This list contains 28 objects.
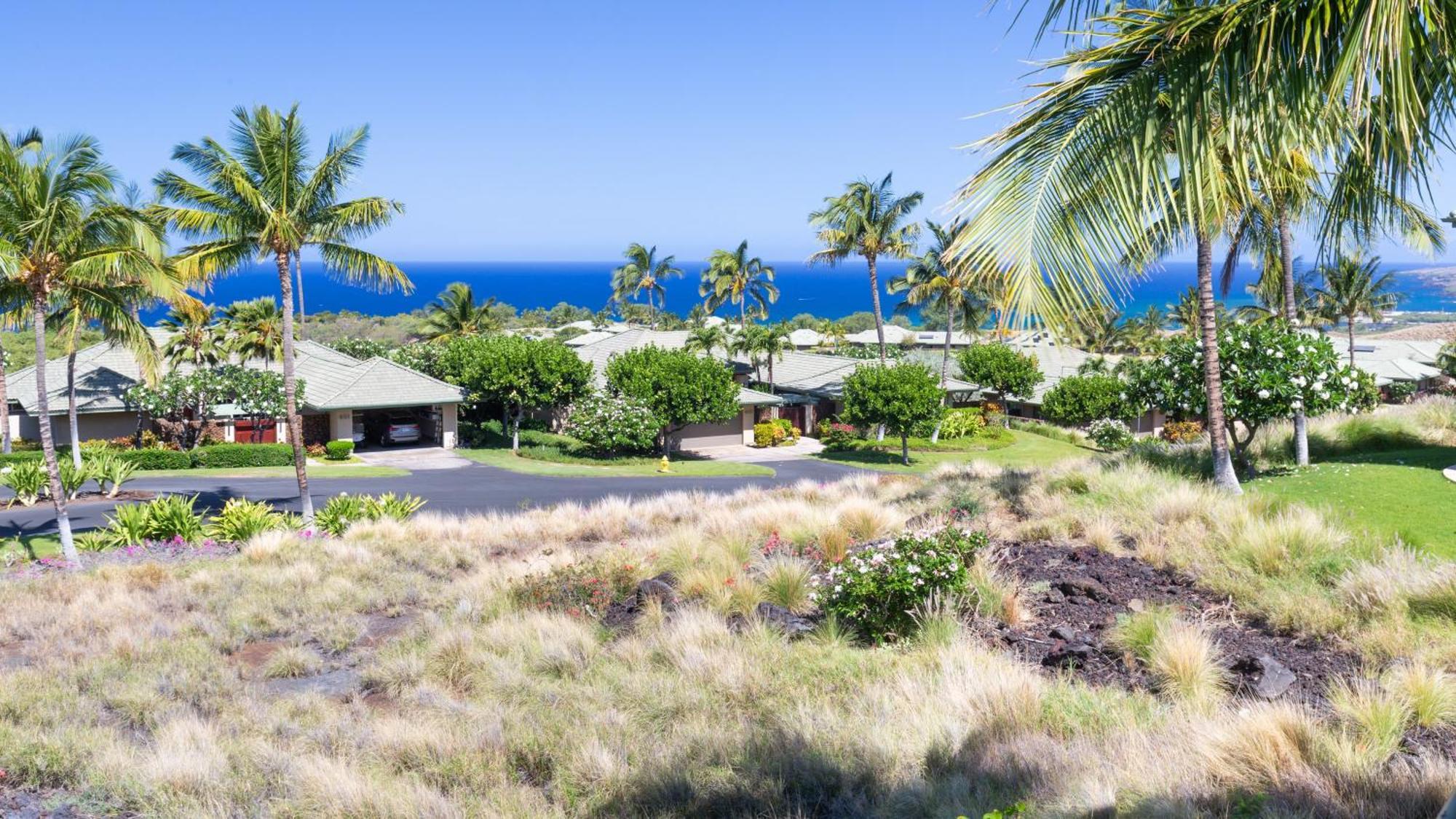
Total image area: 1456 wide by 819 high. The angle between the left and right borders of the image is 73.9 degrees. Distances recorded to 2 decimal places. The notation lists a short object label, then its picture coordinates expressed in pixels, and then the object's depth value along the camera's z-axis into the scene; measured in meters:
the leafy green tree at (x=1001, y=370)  56.84
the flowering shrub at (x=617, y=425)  43.69
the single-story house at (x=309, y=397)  42.00
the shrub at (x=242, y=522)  22.39
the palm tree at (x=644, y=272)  73.69
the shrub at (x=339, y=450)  42.03
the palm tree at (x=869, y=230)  51.06
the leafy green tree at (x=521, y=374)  45.44
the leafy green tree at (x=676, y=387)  44.44
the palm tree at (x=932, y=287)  54.00
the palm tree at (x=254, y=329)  44.69
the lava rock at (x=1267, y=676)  7.85
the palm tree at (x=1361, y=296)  61.19
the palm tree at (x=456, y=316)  64.62
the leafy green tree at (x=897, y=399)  43.88
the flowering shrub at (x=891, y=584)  10.49
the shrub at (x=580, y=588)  12.97
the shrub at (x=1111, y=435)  48.06
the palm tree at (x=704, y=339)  56.25
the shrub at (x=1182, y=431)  50.18
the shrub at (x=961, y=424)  52.38
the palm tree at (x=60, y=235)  19.47
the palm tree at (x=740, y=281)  65.44
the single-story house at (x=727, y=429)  50.72
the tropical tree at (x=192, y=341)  43.22
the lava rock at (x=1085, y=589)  10.98
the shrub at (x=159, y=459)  37.91
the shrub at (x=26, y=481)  29.61
